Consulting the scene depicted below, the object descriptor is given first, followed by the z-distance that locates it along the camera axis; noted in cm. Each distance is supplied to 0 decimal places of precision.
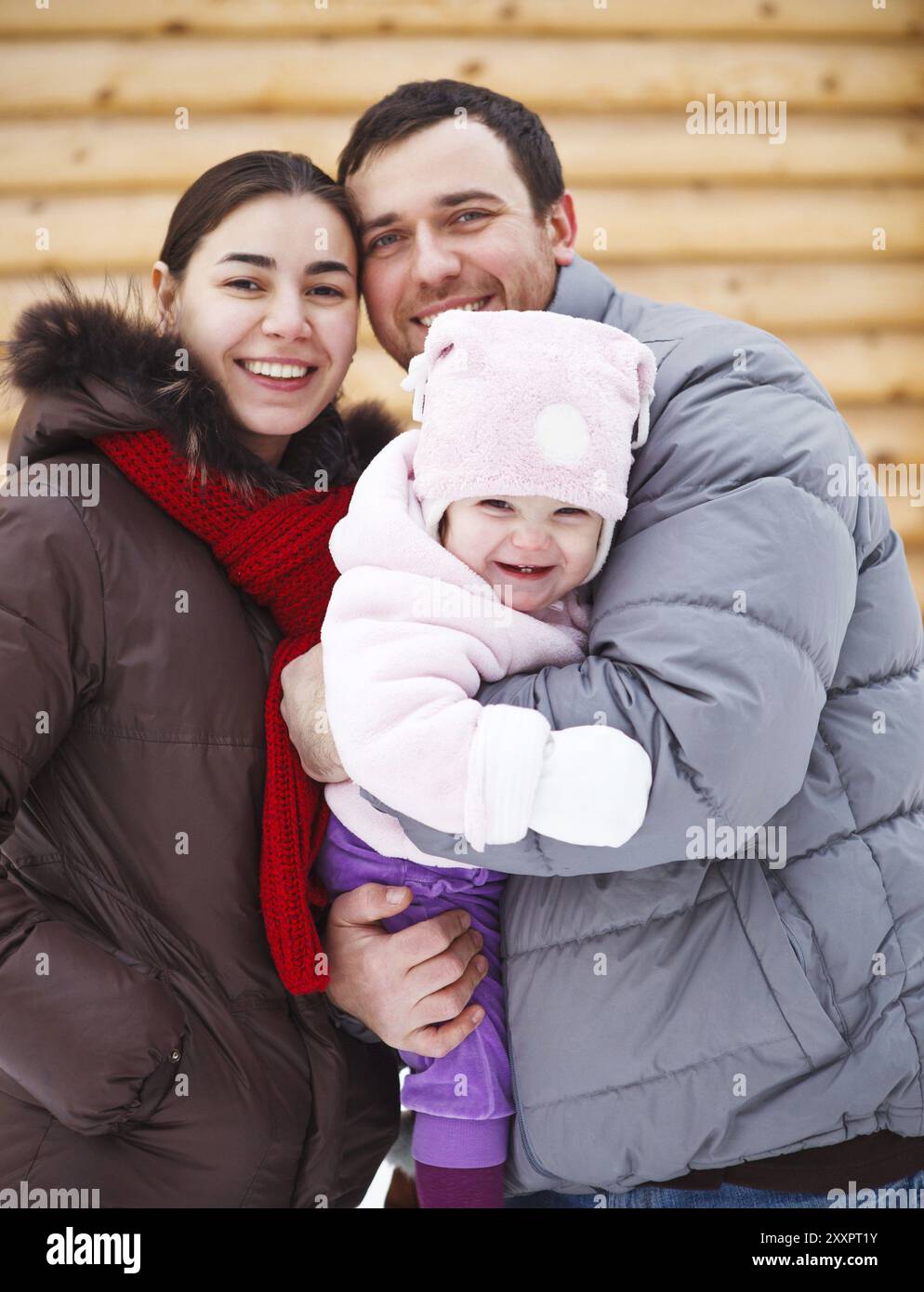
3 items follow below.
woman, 242
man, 235
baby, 233
